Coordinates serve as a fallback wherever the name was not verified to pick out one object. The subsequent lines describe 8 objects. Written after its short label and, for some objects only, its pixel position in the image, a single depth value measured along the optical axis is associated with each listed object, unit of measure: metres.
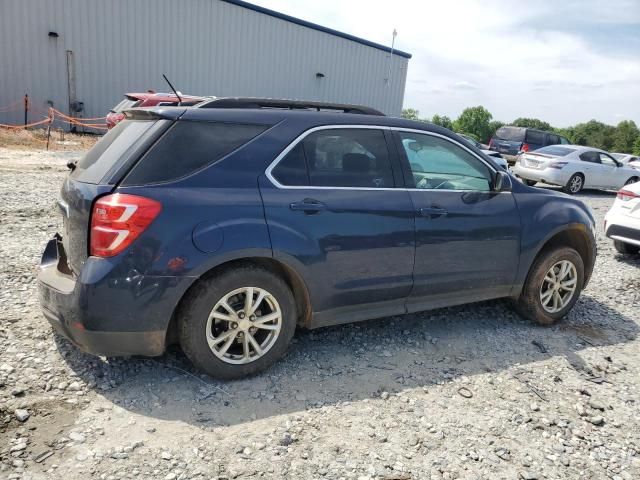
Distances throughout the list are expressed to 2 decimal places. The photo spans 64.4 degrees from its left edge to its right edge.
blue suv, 2.84
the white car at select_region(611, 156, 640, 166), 26.87
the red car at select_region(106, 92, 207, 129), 11.74
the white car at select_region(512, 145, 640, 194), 14.55
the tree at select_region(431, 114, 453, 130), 60.78
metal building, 18.20
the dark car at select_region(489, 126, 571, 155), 19.31
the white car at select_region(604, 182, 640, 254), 6.79
